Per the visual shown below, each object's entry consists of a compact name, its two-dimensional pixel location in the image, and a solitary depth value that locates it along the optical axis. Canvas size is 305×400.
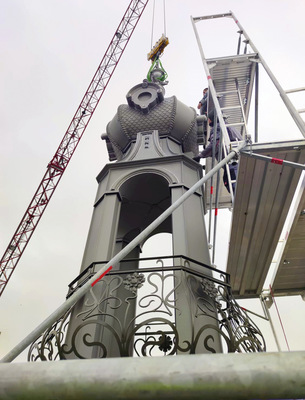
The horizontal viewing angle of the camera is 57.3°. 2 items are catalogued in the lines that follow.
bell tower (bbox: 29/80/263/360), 4.16
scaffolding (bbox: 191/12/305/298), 5.34
